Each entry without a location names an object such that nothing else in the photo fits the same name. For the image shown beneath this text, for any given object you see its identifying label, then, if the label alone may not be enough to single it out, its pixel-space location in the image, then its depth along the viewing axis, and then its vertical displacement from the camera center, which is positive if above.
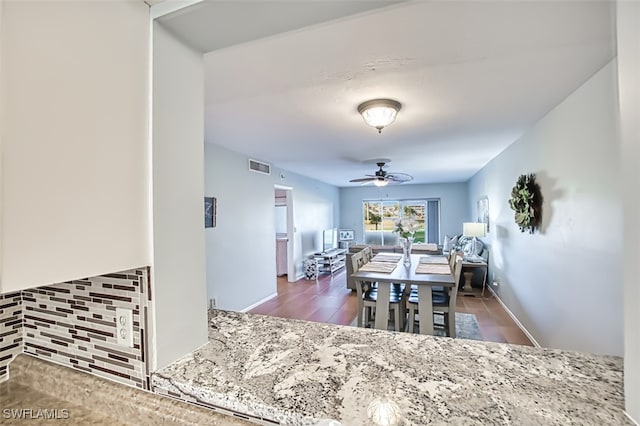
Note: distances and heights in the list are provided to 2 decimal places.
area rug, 3.31 -1.43
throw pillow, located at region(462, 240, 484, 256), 5.75 -0.75
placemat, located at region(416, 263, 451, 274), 3.17 -0.65
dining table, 2.83 -0.69
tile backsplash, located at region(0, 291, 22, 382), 1.05 -0.41
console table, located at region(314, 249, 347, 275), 6.72 -1.14
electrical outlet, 0.85 -0.33
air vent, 4.52 +0.78
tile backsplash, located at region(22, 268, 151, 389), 0.84 -0.35
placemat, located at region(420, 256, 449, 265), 3.77 -0.66
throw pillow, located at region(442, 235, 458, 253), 6.94 -0.78
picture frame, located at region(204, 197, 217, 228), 3.54 +0.05
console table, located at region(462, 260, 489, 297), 5.04 -1.07
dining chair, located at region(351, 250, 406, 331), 3.13 -0.98
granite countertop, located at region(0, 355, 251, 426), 0.76 -0.55
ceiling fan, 4.39 +0.53
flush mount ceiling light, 2.33 +0.83
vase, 3.83 -0.48
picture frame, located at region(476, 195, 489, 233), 5.34 +0.01
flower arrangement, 3.98 -0.21
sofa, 5.19 -0.70
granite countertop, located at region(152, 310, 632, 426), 0.65 -0.44
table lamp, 5.28 -0.35
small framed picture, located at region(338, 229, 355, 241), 8.84 -0.67
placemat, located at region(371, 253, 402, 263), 3.96 -0.65
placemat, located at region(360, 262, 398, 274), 3.23 -0.64
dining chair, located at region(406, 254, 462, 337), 2.92 -0.99
